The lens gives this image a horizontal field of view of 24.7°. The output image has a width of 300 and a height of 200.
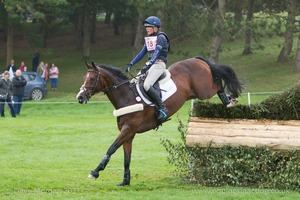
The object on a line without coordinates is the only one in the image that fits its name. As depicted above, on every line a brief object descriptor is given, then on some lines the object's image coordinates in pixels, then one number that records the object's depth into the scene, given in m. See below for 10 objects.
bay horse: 13.20
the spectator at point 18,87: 29.25
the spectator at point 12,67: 40.50
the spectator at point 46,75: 42.51
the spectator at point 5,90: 28.75
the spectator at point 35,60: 50.44
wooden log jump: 12.96
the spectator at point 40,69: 42.62
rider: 13.42
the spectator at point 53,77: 41.91
